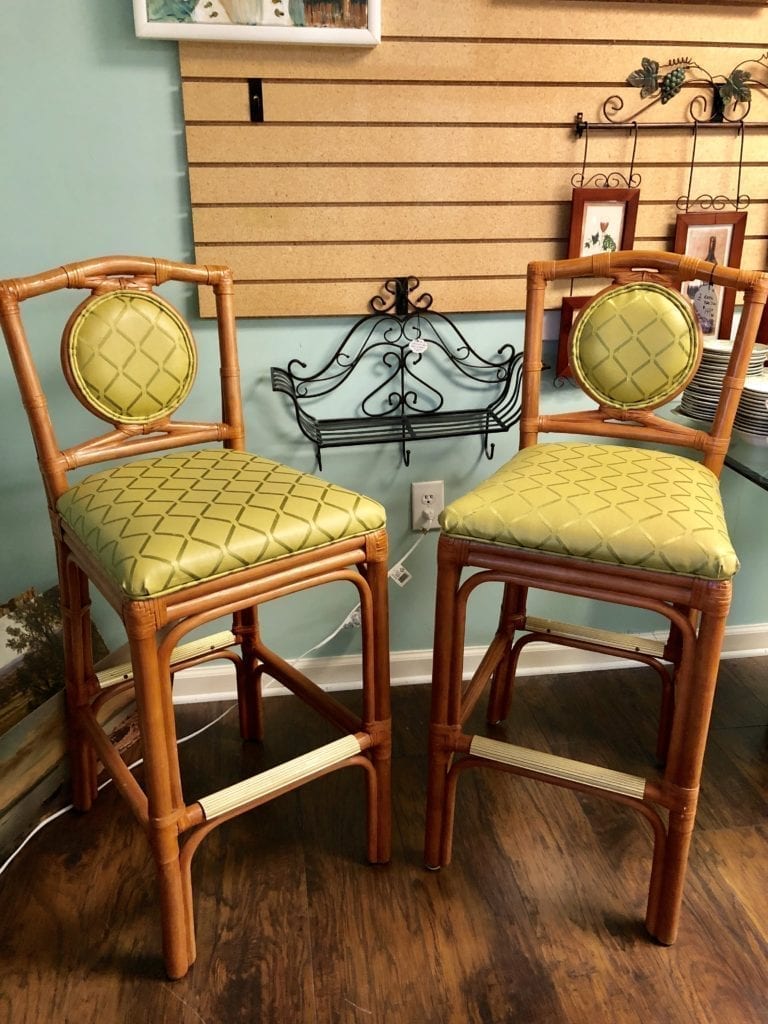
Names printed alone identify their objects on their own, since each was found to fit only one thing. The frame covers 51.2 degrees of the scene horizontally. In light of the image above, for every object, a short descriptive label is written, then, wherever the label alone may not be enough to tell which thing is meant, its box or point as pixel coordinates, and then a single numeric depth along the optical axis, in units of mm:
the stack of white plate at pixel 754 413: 1583
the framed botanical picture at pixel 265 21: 1414
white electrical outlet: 1817
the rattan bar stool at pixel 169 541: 1102
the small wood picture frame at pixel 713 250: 1664
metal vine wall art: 1557
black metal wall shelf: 1669
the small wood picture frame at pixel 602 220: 1625
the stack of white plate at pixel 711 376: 1617
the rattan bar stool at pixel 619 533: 1149
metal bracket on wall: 1497
